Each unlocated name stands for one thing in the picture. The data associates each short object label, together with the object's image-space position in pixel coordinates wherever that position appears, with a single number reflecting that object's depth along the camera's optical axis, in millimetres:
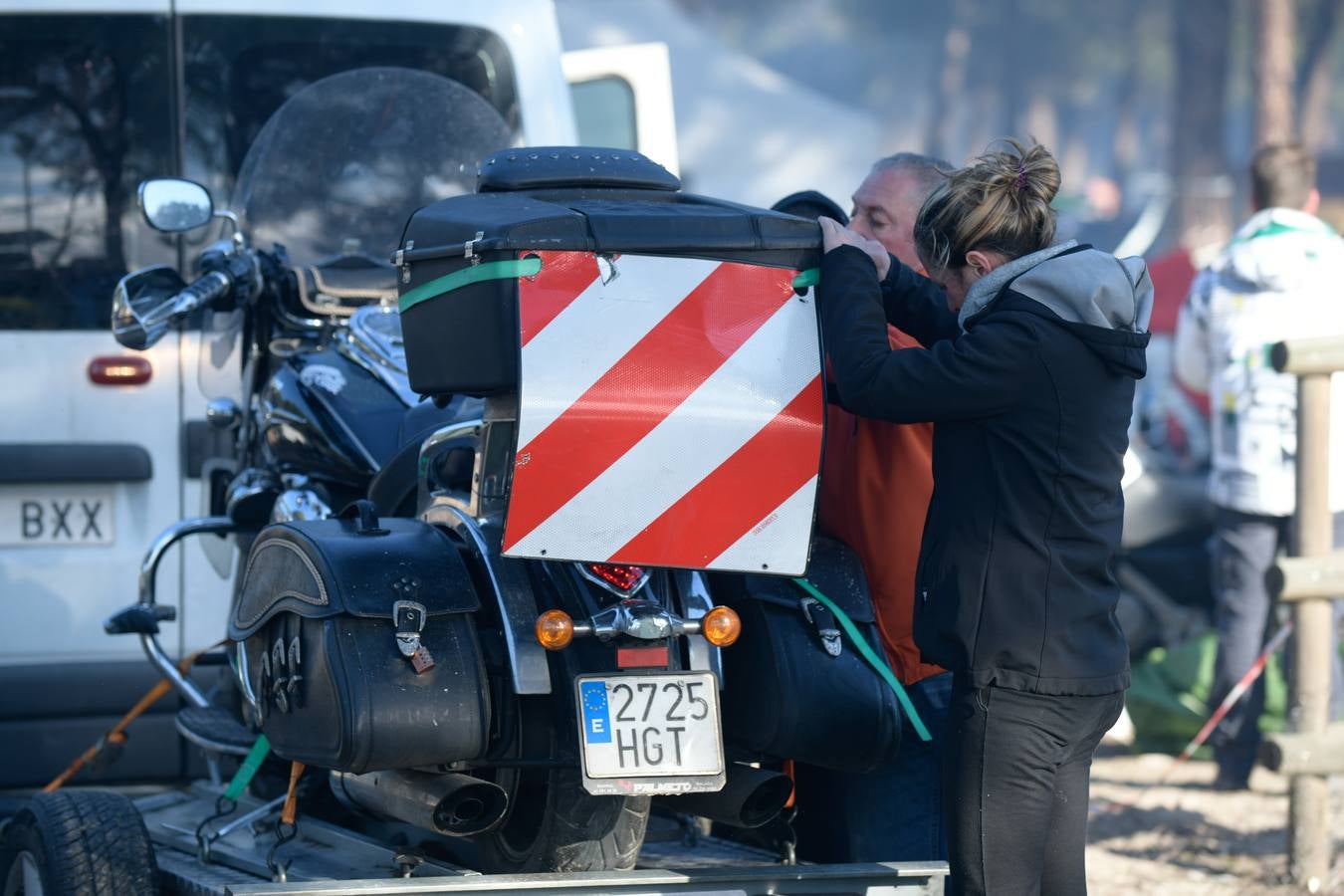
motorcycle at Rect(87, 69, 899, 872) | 5867
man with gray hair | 6730
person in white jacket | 13047
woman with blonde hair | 5828
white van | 10383
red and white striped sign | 5805
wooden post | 10906
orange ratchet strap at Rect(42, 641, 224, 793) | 8711
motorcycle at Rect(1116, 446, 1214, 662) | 15406
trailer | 5836
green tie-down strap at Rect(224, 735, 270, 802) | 7336
